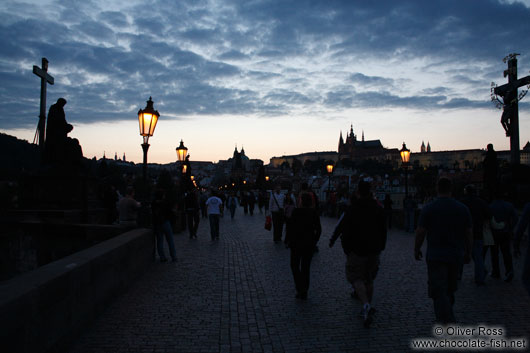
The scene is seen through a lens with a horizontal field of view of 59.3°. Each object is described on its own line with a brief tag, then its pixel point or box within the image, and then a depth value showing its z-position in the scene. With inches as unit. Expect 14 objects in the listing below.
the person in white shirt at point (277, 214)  598.9
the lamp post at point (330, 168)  1268.2
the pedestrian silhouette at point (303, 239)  283.1
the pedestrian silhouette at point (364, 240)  238.8
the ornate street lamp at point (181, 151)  882.1
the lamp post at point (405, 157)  907.4
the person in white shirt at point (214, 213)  612.3
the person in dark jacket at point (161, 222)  435.5
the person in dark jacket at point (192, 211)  657.6
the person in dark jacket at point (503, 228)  330.6
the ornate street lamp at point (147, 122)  492.1
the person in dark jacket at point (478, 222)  319.3
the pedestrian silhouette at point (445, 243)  202.7
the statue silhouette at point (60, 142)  472.7
